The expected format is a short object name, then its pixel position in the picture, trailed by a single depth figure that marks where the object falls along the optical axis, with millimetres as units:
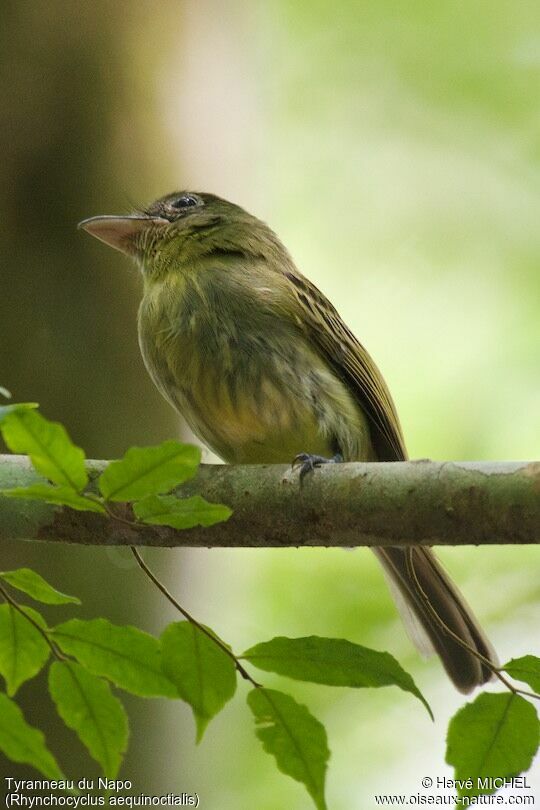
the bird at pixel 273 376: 3173
